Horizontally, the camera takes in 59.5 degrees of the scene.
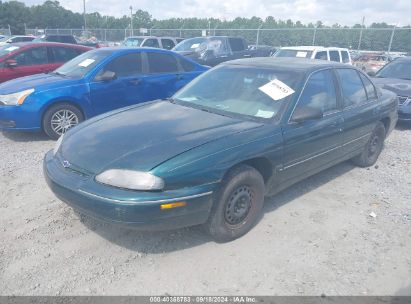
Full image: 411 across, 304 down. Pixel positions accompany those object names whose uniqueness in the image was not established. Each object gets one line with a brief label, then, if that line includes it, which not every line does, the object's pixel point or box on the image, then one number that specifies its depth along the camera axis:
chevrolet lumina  2.84
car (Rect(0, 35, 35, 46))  20.80
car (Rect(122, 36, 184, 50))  15.66
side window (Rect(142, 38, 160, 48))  15.62
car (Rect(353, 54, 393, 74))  18.36
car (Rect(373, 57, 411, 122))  7.79
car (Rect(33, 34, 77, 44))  18.68
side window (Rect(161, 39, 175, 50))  16.19
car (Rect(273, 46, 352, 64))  10.91
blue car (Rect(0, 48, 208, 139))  5.89
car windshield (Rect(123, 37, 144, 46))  16.00
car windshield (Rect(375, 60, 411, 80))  8.94
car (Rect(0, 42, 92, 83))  8.30
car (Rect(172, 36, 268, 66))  13.13
